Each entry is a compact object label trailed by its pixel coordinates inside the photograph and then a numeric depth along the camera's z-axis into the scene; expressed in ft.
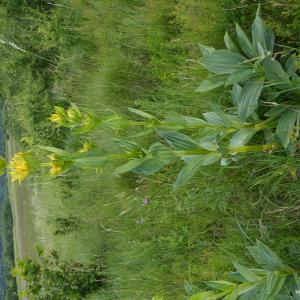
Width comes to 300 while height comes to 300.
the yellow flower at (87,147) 4.77
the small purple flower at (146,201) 8.35
